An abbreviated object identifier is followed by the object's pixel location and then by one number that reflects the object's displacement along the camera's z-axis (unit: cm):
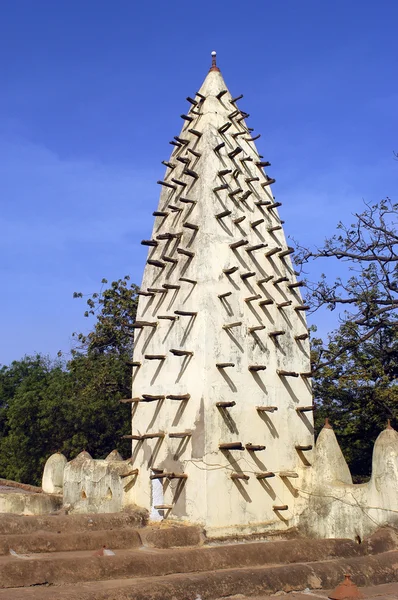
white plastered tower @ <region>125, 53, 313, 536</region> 895
